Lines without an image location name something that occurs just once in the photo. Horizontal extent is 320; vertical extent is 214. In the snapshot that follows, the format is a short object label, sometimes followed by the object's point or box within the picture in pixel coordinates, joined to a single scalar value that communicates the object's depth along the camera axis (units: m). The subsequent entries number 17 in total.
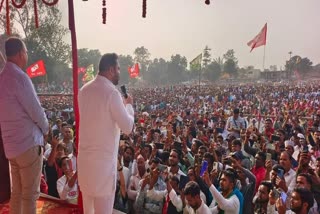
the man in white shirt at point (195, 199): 3.47
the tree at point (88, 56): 49.52
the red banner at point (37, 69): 11.72
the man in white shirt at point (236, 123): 7.60
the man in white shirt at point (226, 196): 3.55
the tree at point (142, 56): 86.25
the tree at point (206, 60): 72.12
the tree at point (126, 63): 67.07
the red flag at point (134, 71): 22.84
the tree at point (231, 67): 66.25
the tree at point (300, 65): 56.39
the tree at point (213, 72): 68.06
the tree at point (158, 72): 76.81
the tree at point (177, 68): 73.88
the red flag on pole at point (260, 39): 13.88
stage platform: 2.92
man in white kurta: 2.17
